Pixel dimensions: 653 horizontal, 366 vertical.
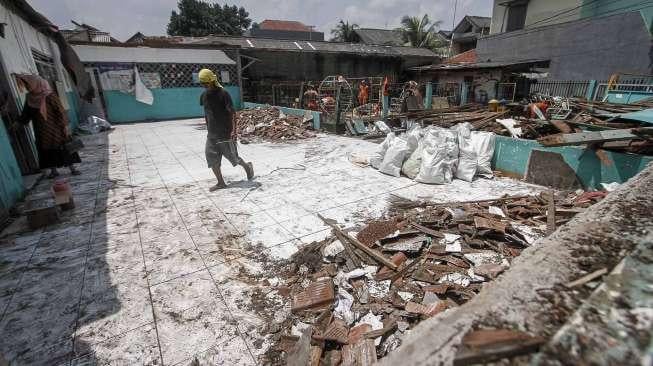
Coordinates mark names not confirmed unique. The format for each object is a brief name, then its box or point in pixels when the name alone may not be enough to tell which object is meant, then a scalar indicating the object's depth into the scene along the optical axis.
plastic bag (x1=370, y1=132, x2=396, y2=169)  6.09
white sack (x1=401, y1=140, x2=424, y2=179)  5.55
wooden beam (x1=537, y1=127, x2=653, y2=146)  4.15
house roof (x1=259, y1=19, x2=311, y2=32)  45.50
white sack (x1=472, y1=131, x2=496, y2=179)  5.59
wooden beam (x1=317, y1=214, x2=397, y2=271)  2.91
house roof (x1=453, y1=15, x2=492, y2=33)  27.85
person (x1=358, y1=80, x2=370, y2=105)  13.80
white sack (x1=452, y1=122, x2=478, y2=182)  5.39
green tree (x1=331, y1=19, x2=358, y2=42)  32.91
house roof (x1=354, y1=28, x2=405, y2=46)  29.72
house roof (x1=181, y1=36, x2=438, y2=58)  17.20
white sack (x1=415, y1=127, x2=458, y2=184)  5.23
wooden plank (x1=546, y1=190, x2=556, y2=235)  3.39
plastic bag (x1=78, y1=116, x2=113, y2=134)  11.02
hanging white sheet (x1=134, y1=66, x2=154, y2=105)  13.13
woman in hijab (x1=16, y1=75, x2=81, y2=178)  5.18
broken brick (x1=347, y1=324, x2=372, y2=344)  2.15
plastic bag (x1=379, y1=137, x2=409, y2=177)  5.70
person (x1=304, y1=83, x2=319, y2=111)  13.22
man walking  4.75
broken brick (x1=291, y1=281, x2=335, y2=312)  2.47
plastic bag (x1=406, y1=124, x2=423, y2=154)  5.84
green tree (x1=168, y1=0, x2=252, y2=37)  39.81
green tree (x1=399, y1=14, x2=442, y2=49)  27.70
